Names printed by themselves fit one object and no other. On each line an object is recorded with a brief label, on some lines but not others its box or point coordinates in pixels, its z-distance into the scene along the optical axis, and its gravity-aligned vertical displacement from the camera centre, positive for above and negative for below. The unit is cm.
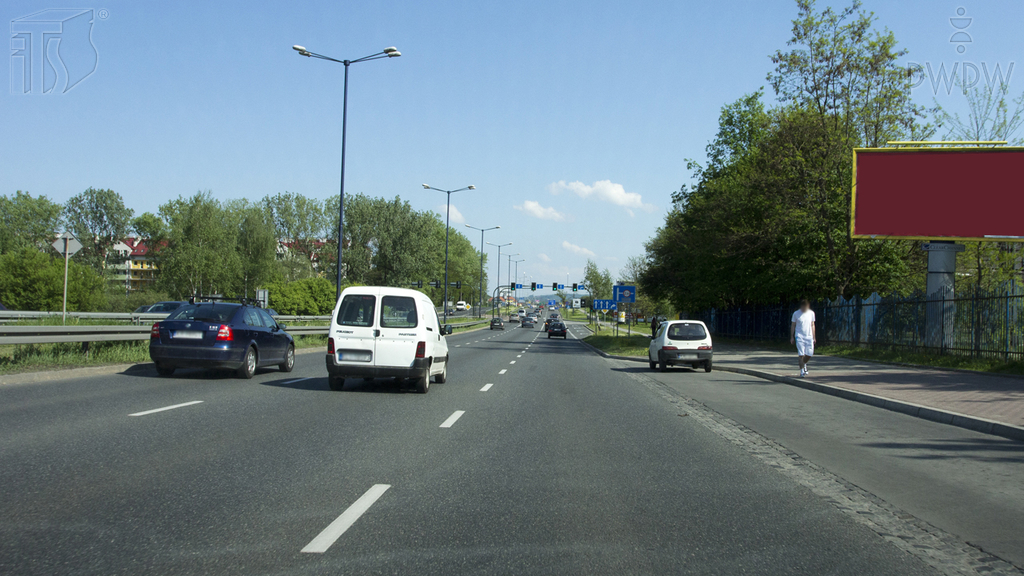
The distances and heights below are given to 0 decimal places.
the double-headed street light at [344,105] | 2885 +781
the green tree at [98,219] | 8894 +842
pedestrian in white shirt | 1794 -45
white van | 1316 -62
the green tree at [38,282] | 4931 +53
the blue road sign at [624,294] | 3942 +71
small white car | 2156 -98
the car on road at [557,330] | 6134 -189
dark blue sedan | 1473 -85
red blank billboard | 2416 +393
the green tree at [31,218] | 8494 +790
